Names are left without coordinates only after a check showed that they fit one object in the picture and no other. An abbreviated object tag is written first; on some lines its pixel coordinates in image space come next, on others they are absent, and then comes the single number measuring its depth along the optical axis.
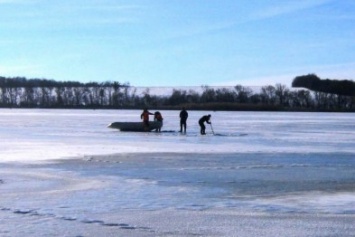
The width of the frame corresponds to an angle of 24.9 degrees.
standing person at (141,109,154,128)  36.41
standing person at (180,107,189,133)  35.47
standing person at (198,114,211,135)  34.26
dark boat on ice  37.28
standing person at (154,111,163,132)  37.31
